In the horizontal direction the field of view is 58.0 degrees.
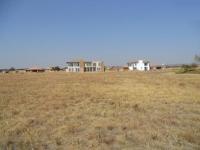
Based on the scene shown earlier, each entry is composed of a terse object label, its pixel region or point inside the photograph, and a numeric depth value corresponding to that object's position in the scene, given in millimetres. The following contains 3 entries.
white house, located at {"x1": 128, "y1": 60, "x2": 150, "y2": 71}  73420
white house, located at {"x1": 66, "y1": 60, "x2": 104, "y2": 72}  68026
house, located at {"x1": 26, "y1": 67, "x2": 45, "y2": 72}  75810
